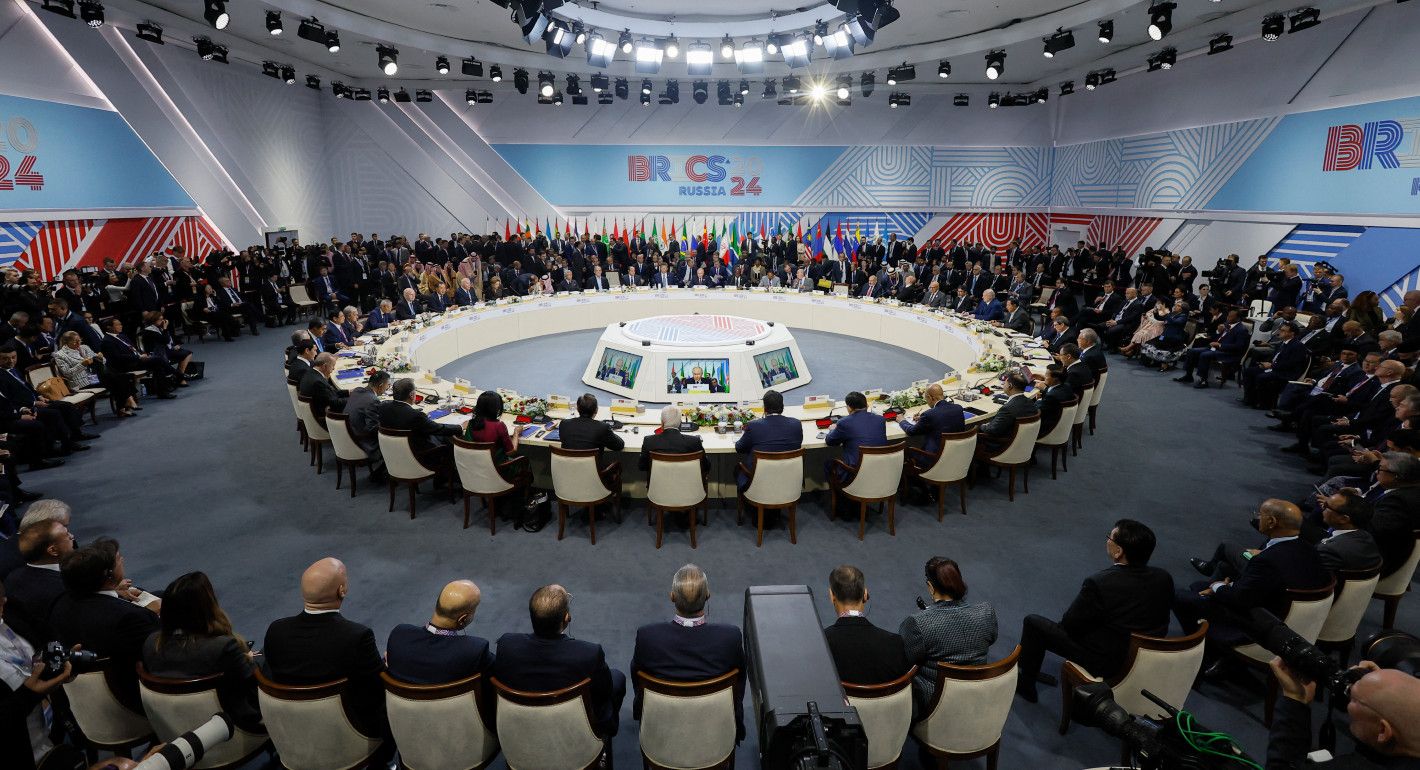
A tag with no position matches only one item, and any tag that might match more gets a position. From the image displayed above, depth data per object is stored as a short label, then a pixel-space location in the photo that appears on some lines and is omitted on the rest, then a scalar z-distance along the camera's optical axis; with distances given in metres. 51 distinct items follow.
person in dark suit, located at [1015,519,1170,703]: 3.66
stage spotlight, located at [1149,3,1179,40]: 10.14
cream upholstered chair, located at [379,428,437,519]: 6.28
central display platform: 9.59
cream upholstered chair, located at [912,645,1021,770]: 3.18
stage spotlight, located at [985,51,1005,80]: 13.17
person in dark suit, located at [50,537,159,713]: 3.20
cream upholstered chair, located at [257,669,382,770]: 2.97
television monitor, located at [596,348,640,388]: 9.90
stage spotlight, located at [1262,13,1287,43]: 10.80
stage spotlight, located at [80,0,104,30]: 10.12
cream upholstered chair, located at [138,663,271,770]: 2.97
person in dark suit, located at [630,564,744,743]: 3.16
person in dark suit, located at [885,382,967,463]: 6.36
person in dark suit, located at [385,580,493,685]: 3.08
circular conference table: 6.74
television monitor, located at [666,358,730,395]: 9.58
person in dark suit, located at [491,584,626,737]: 3.07
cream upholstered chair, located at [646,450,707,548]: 5.77
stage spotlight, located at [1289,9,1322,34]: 10.67
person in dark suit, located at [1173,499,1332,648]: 3.84
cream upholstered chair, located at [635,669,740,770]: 3.01
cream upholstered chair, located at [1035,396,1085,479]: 7.20
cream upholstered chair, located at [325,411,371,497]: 6.69
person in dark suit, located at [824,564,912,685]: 3.15
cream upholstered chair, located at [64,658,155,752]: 3.17
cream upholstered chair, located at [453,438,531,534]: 6.00
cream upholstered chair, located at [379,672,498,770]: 2.98
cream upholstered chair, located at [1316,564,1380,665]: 4.04
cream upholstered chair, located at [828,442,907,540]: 5.95
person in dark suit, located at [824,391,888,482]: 6.11
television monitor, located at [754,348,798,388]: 9.97
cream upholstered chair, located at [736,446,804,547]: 5.83
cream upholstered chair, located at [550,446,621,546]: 5.84
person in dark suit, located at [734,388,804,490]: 6.02
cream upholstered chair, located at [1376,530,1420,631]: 4.50
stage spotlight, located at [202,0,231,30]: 9.51
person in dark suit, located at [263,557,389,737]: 3.09
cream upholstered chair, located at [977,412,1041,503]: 6.67
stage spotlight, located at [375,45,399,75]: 12.84
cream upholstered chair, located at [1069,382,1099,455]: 7.95
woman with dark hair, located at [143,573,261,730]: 3.07
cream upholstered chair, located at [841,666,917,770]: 3.01
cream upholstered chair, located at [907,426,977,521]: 6.23
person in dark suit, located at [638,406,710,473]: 5.87
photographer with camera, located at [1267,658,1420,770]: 1.99
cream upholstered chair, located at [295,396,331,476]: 7.22
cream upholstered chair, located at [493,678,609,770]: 2.94
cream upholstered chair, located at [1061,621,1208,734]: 3.40
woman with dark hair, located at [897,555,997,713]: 3.37
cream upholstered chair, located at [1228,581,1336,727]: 3.78
